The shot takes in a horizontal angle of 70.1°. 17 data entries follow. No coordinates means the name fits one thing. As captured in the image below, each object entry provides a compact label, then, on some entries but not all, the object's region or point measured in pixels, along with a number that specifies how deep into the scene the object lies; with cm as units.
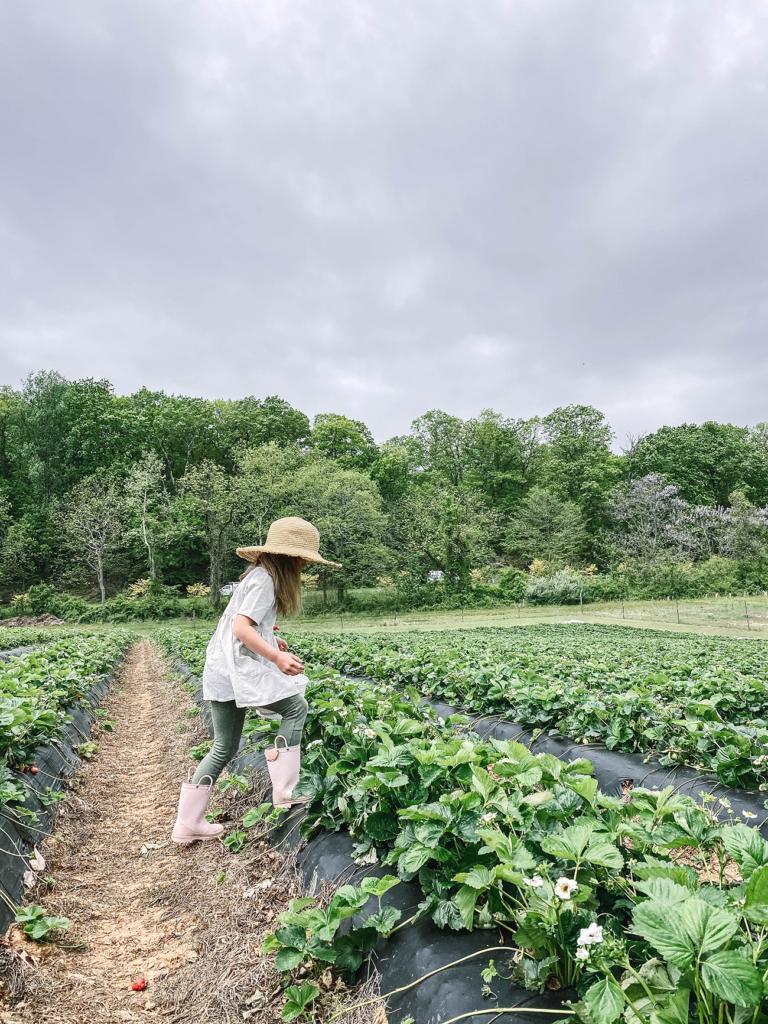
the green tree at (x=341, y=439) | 5075
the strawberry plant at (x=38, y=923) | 241
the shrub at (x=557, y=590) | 3184
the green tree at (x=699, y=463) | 5219
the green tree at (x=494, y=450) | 5291
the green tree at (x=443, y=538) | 3469
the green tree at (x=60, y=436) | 3972
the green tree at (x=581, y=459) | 4809
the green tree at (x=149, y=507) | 3462
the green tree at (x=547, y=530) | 4234
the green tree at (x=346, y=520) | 3169
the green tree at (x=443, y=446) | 5403
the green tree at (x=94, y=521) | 3384
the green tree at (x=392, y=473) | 4828
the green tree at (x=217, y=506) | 3341
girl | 305
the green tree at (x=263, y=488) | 3325
